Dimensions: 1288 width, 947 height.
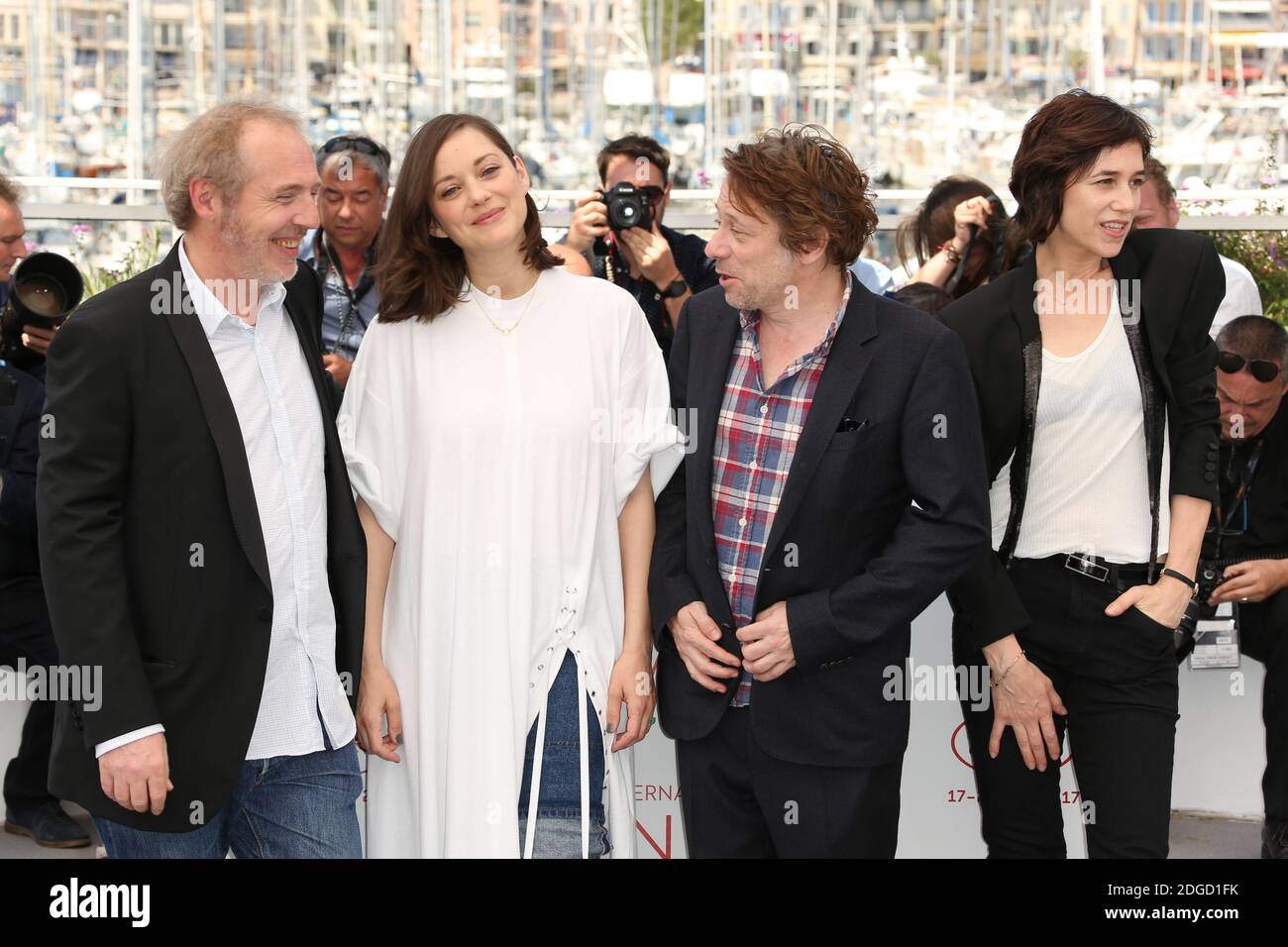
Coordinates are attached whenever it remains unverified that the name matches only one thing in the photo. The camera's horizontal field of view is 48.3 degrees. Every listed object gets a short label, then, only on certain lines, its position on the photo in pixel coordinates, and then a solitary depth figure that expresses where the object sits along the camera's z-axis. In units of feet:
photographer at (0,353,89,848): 12.41
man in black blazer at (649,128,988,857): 8.18
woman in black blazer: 8.93
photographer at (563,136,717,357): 12.40
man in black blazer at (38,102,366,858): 7.39
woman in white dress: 8.60
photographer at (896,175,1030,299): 13.52
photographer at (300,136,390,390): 13.64
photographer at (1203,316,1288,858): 12.24
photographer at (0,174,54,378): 13.54
